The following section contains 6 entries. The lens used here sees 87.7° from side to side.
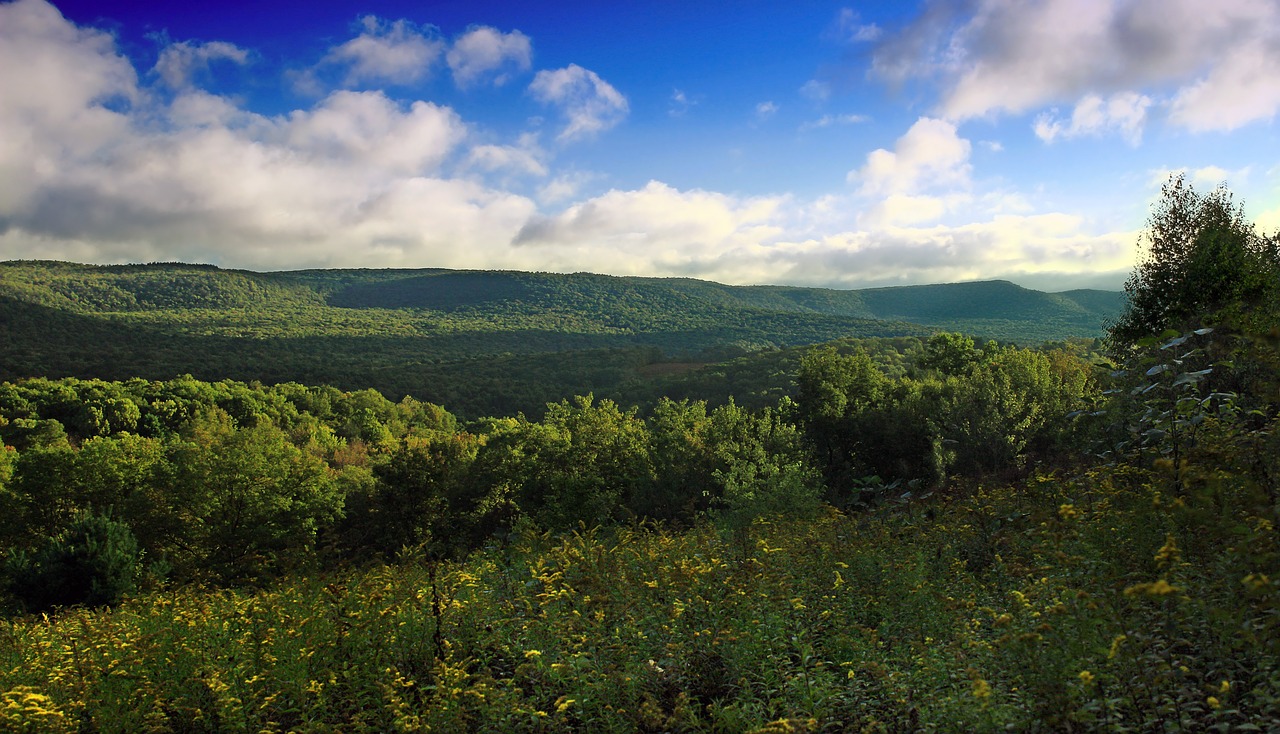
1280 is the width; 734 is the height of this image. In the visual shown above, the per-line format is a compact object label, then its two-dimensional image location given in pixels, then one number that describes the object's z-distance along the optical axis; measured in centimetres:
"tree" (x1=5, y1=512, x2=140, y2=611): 1880
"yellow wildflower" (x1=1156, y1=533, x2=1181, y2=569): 357
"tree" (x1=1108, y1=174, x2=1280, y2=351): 1616
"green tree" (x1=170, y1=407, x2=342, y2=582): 2700
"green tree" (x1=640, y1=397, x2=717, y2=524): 2169
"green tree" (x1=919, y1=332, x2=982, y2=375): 3872
